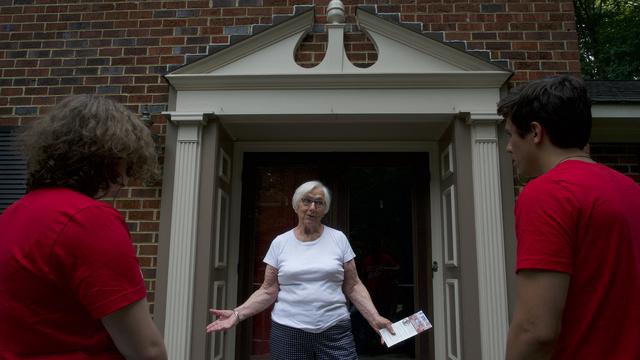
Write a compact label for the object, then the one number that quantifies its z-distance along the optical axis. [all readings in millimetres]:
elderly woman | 2699
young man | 1104
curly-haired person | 1088
